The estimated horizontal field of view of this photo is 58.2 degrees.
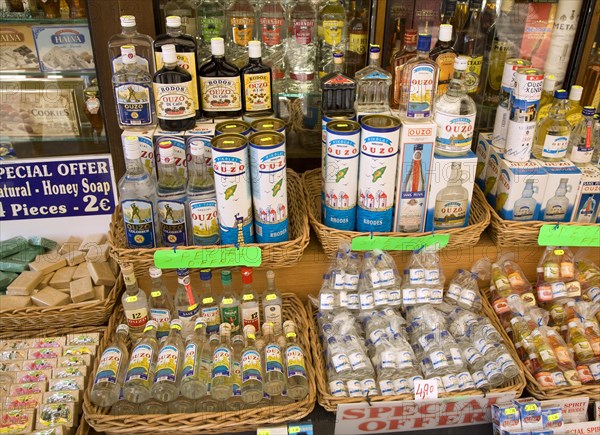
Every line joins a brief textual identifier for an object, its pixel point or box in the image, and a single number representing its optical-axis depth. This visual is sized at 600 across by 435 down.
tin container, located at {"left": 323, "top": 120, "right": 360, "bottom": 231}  1.69
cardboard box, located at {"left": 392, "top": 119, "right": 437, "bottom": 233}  1.70
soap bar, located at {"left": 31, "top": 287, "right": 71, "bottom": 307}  1.91
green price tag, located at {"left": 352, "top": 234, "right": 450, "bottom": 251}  1.81
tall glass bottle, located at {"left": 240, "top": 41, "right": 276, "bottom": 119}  1.78
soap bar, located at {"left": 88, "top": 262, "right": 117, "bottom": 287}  1.99
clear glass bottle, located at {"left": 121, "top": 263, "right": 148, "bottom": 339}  1.83
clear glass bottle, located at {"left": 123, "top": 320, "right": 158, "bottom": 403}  1.60
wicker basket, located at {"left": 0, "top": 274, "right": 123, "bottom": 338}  1.86
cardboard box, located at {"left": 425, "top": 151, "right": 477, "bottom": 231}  1.77
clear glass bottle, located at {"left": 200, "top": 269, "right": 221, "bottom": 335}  1.83
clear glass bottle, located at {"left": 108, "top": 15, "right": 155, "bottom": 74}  1.92
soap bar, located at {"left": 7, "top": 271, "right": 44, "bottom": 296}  1.94
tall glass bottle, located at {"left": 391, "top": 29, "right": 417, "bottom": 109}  1.91
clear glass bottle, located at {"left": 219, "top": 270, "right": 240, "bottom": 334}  1.84
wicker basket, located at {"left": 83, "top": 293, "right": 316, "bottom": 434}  1.55
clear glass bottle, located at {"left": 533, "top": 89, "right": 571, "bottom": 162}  1.88
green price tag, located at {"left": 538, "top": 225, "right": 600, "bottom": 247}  1.87
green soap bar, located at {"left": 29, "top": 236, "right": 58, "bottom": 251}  2.22
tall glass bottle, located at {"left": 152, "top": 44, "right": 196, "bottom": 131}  1.67
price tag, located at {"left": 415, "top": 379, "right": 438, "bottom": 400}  1.62
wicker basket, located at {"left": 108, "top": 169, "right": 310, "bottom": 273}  1.72
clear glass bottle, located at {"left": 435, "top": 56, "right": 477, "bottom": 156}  1.76
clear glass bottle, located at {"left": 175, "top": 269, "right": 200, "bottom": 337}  1.82
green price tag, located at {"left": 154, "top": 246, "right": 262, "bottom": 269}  1.71
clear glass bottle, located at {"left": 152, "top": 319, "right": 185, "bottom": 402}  1.61
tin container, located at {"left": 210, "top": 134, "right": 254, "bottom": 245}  1.58
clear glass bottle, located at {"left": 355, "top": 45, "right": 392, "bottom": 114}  1.83
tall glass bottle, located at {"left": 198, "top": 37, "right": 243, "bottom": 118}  1.77
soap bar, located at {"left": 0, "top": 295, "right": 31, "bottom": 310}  1.88
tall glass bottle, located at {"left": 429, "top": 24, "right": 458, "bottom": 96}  1.92
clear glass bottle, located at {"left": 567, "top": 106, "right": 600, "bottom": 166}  1.88
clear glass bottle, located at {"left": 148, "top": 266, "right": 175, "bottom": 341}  1.83
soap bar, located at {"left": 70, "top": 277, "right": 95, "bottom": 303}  1.92
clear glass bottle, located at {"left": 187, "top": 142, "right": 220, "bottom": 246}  1.68
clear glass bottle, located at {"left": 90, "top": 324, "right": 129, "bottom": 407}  1.60
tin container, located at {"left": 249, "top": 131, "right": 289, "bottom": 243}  1.61
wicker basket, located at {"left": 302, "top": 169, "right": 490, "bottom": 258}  1.81
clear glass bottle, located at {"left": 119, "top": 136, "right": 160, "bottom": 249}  1.67
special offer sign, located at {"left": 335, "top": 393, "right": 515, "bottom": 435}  1.63
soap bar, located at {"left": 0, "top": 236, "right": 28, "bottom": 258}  2.14
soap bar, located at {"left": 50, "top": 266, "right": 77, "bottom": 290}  2.01
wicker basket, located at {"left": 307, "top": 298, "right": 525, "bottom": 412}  1.62
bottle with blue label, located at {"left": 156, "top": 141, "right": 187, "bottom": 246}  1.69
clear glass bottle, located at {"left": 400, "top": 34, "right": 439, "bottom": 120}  1.70
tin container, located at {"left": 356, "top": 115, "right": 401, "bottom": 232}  1.68
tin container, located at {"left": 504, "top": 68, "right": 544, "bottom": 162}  1.79
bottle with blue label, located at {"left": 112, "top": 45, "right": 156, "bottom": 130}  1.73
